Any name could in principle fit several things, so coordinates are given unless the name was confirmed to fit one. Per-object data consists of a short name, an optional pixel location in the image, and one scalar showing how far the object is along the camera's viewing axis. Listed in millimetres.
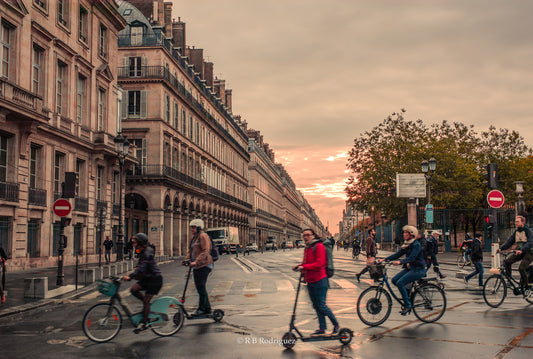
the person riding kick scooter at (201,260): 10219
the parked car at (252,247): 77531
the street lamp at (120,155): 31203
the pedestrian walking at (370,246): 23047
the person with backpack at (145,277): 8758
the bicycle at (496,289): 12258
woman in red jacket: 8180
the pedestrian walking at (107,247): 34000
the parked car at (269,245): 94862
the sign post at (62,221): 17109
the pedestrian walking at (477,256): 16609
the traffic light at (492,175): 20188
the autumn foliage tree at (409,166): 54594
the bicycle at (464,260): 29031
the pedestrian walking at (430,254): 15613
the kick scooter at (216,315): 10094
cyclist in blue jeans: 10156
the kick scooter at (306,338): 7914
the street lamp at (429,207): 32375
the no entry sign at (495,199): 19750
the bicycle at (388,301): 9719
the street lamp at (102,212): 26278
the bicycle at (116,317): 8422
